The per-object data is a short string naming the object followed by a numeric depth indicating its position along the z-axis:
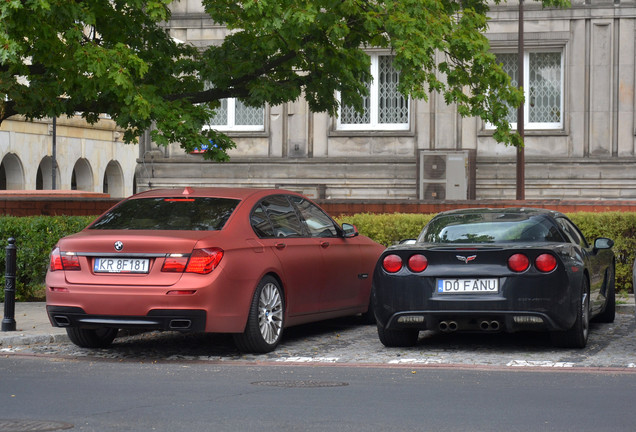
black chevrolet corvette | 10.34
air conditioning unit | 30.19
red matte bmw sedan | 9.94
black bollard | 12.08
